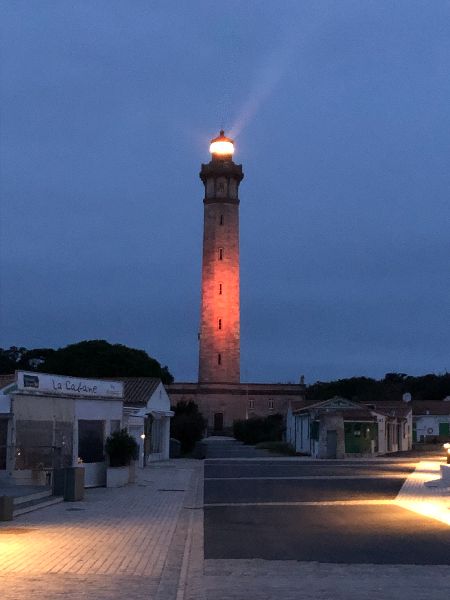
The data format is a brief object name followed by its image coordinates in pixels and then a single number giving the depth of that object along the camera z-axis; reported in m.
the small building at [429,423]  78.50
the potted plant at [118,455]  25.38
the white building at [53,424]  22.53
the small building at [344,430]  49.31
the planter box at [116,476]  25.27
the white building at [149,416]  37.34
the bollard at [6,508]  16.14
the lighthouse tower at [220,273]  88.25
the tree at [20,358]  106.20
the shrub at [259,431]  74.81
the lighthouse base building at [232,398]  91.50
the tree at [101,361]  82.56
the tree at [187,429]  52.34
